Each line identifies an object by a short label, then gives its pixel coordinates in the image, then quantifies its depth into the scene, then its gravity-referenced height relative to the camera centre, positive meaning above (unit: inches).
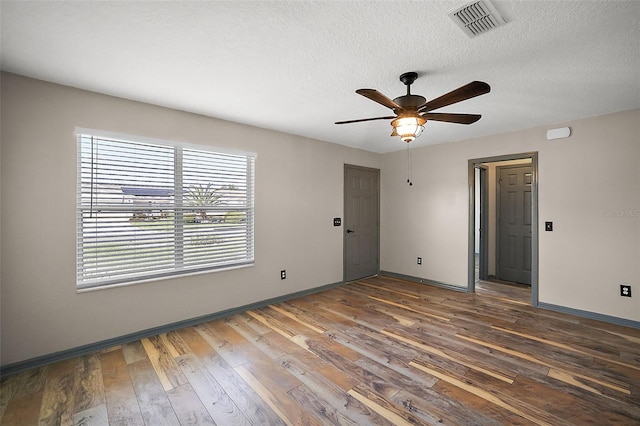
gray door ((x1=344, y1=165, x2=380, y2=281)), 201.6 -6.7
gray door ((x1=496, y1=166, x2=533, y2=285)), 198.3 -7.4
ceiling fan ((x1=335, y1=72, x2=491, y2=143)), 80.7 +32.4
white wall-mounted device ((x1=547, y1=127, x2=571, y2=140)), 141.6 +41.0
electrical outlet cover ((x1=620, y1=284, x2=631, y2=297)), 127.6 -34.6
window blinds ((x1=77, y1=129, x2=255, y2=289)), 108.0 +1.7
